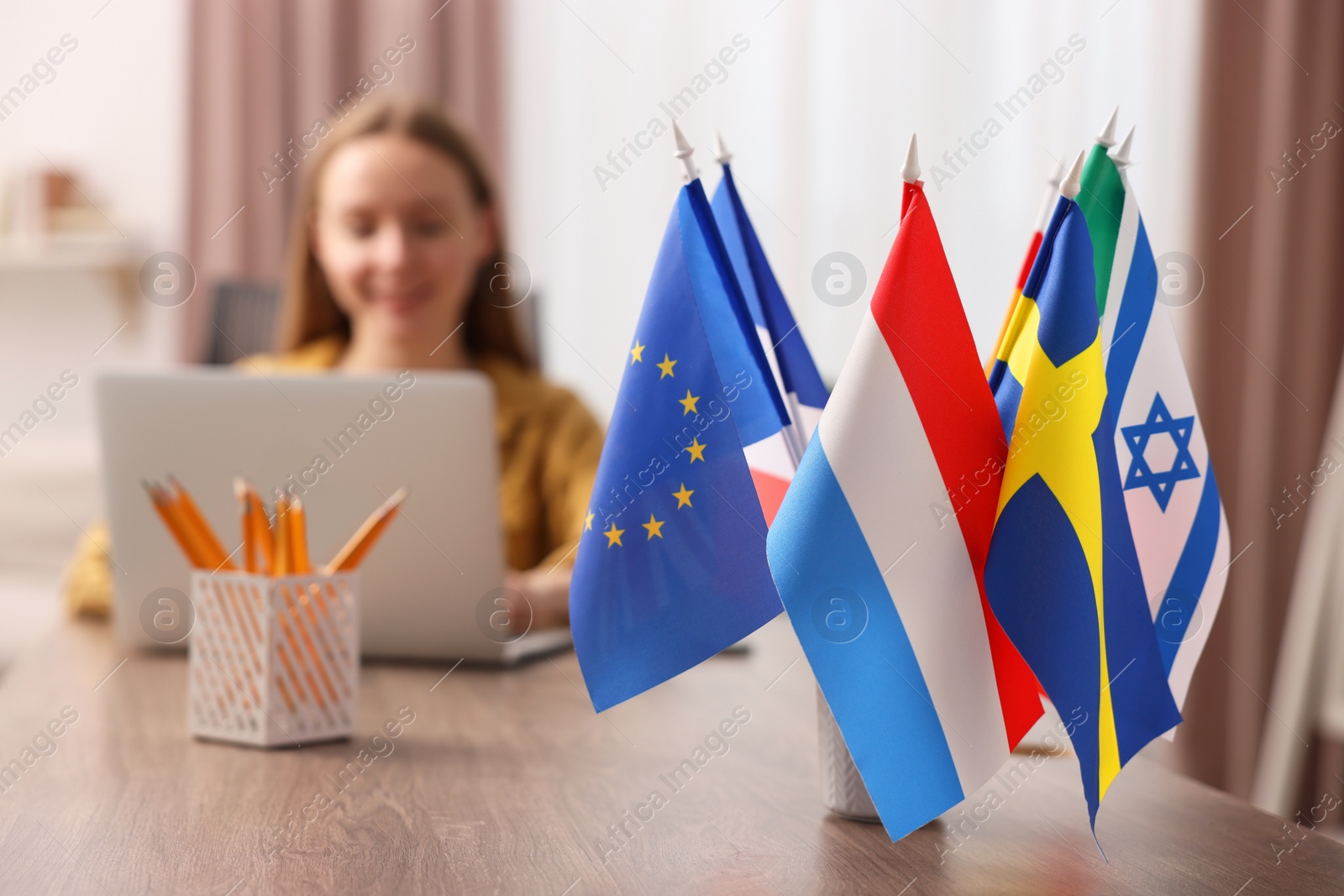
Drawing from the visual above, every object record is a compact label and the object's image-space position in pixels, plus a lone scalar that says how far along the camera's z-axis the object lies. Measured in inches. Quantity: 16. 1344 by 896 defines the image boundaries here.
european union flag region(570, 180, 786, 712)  64.3
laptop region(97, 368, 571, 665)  78.0
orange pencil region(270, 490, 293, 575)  71.7
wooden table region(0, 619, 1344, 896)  62.2
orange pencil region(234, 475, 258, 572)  71.7
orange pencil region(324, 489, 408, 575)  72.9
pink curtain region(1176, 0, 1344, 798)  137.0
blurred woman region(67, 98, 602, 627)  97.8
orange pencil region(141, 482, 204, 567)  72.7
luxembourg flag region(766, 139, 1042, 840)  61.9
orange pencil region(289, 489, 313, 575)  71.8
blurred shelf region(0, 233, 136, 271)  177.1
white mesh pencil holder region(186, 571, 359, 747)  70.6
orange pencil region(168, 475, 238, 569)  73.0
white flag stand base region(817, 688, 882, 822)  65.0
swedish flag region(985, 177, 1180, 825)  62.2
